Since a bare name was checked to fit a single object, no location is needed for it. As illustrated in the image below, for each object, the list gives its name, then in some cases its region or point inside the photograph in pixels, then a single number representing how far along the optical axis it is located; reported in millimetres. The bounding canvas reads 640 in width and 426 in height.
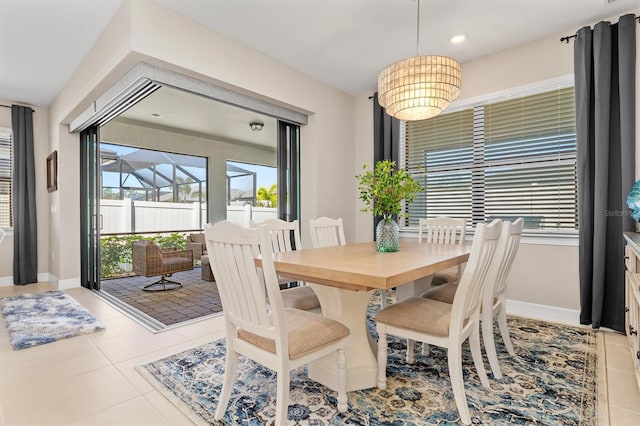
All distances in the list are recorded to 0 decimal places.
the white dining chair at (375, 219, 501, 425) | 1658
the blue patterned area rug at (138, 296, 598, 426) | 1658
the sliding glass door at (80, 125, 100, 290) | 4539
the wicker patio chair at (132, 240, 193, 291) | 4523
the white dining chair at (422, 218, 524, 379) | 1960
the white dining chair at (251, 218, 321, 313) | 2299
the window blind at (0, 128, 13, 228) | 4945
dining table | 1558
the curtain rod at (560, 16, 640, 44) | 3094
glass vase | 2391
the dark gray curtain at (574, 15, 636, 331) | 2773
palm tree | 8398
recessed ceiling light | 3236
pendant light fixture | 2305
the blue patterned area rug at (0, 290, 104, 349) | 2719
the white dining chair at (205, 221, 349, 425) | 1442
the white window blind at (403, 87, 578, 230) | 3271
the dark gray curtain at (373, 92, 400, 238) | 4293
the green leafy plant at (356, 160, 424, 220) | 2322
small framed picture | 4637
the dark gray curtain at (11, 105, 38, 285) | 4840
